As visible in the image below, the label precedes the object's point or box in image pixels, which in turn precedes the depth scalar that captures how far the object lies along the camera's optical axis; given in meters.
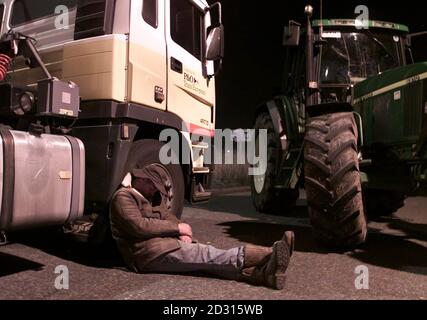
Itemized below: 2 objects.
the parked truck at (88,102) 3.75
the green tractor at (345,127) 4.64
